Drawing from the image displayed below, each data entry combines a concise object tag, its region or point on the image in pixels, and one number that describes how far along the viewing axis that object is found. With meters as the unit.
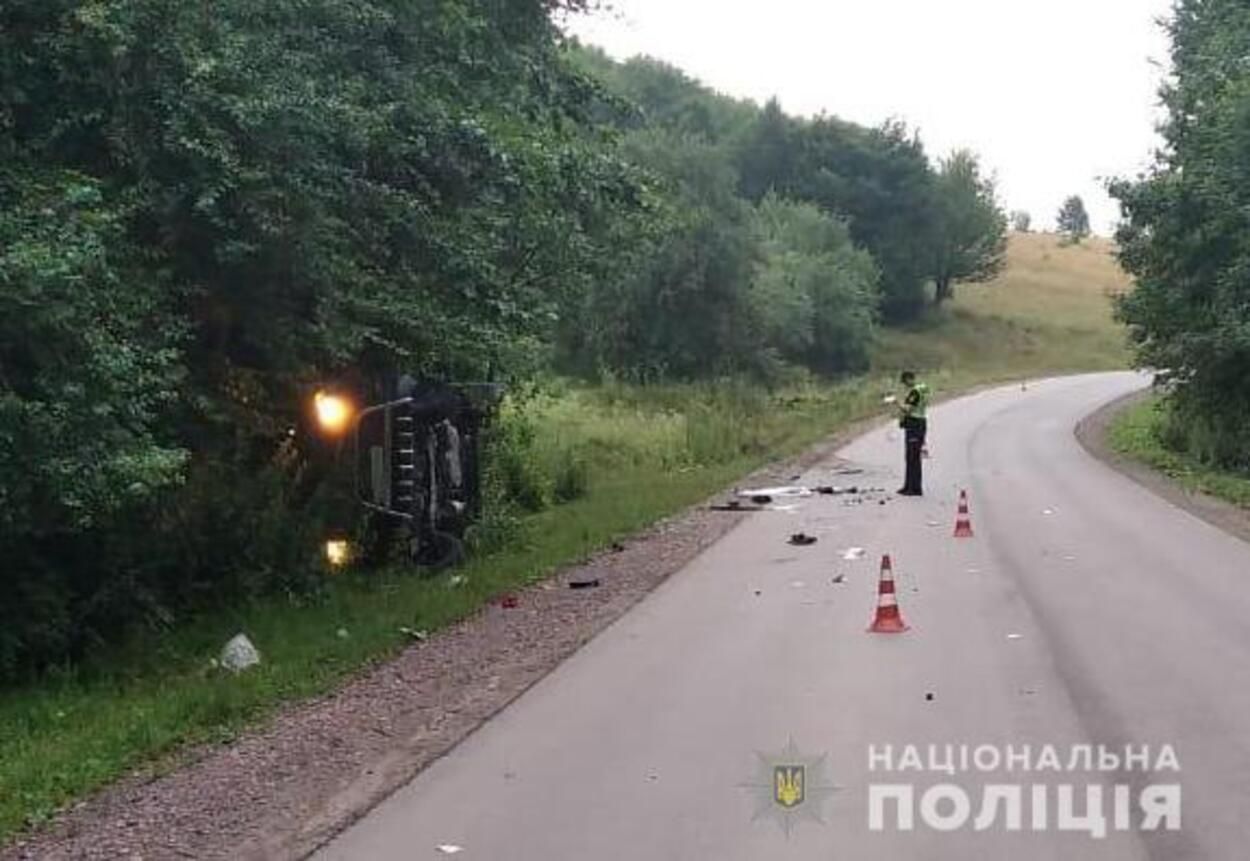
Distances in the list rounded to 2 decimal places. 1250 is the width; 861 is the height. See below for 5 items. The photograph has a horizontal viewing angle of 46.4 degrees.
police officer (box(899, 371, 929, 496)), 23.16
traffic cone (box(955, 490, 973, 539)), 17.44
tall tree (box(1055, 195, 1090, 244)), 180.12
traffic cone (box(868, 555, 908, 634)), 10.92
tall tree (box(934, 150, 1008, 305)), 97.19
